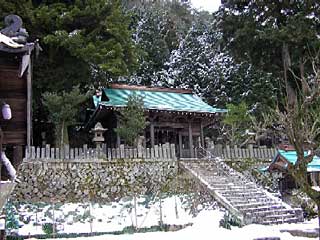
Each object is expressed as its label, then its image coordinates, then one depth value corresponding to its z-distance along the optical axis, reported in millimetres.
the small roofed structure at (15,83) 3891
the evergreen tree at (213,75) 27484
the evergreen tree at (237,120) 22297
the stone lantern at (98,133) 16406
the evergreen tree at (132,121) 16703
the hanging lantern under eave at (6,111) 4310
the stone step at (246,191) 13955
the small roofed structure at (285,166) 13273
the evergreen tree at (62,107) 16062
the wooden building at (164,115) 18969
